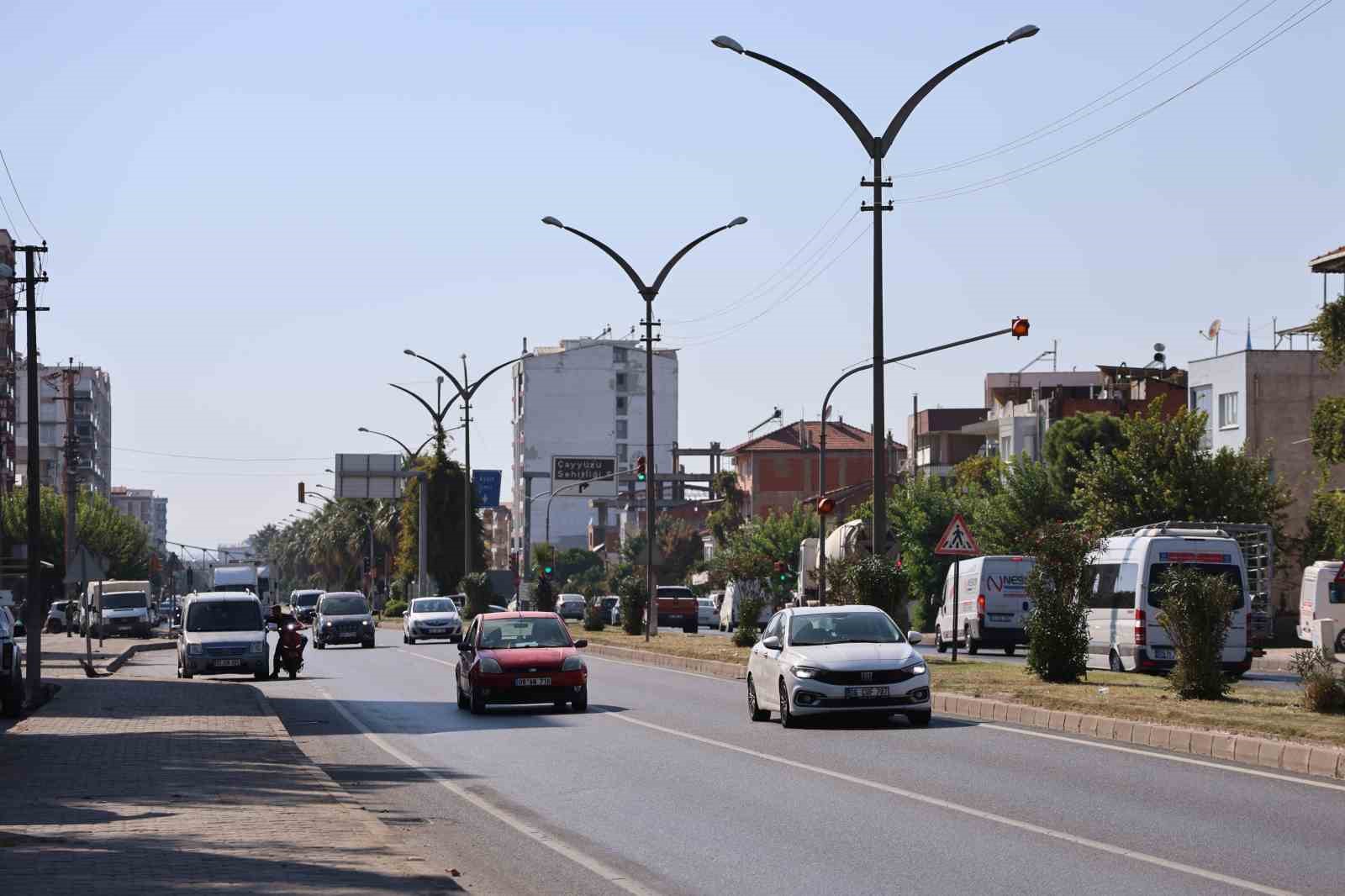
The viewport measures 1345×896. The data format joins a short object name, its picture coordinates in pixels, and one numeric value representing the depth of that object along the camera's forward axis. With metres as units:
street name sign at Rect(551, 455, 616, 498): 142.00
